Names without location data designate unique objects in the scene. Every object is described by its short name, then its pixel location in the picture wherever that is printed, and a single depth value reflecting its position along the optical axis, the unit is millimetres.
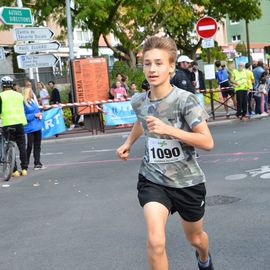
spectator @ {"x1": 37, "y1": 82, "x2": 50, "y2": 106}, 20603
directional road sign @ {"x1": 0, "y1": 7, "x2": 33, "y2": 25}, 15811
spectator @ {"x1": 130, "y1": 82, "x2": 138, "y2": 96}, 20516
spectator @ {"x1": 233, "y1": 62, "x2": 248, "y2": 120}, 17938
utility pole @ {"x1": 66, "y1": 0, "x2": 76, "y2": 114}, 19609
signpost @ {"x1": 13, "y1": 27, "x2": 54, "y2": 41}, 16312
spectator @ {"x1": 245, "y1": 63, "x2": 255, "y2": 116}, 18469
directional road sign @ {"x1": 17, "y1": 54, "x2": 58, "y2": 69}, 16984
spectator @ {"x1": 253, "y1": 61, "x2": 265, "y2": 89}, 19314
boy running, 3734
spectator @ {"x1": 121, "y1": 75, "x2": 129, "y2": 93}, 19828
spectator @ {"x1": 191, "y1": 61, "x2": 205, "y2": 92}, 18320
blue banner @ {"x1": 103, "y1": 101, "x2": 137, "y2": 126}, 17891
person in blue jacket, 11025
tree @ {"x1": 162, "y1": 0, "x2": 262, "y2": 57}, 30453
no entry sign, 18744
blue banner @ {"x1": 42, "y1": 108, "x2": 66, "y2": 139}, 16797
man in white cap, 9320
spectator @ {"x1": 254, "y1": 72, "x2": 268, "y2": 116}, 18734
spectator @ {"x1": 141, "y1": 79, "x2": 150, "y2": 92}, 11666
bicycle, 10103
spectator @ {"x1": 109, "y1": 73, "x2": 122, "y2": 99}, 19312
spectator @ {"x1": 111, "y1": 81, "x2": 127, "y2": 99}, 19031
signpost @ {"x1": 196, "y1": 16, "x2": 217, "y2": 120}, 18438
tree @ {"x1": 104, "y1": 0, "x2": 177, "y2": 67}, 26359
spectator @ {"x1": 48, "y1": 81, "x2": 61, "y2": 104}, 20797
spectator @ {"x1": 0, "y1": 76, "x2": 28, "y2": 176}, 10352
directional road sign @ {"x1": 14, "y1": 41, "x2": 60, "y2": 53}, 16766
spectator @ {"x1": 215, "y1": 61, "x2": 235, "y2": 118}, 19516
